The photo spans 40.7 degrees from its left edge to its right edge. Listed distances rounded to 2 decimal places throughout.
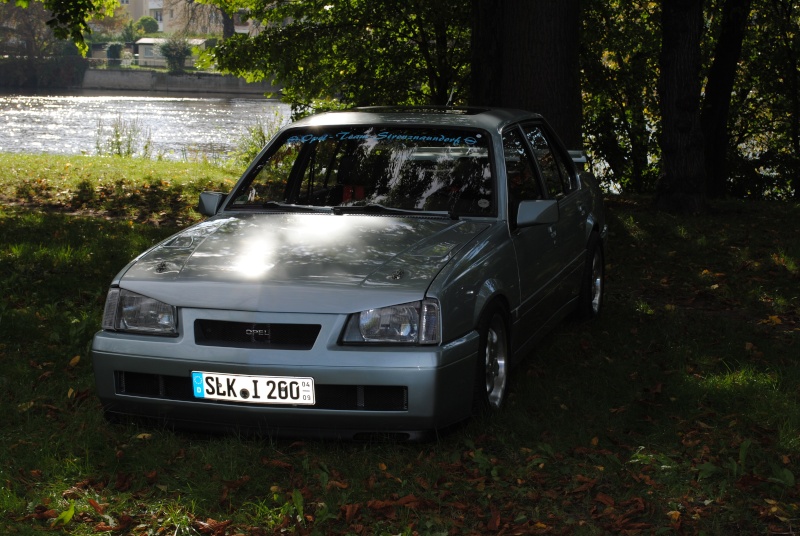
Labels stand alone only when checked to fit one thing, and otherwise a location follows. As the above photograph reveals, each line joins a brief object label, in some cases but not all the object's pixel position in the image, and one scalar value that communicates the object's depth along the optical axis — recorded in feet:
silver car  14.97
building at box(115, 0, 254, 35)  274.36
